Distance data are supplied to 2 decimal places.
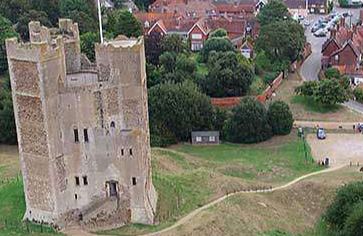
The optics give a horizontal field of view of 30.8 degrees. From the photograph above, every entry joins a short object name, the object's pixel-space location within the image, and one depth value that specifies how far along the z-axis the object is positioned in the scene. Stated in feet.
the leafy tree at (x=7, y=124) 277.03
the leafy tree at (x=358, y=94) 316.48
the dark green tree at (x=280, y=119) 279.28
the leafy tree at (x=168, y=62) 342.44
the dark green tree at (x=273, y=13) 409.28
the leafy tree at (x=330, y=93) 301.22
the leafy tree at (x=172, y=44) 360.69
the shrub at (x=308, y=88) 310.24
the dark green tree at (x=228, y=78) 315.58
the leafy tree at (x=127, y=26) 370.53
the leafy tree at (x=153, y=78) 323.78
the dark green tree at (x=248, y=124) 276.21
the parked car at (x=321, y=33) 442.50
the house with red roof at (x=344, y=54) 351.25
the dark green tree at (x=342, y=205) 187.11
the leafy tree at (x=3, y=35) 345.51
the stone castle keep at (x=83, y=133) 170.30
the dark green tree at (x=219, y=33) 393.50
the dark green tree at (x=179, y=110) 277.85
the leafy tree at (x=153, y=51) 359.87
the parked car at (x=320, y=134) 273.95
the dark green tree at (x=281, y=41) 354.74
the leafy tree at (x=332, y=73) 334.65
